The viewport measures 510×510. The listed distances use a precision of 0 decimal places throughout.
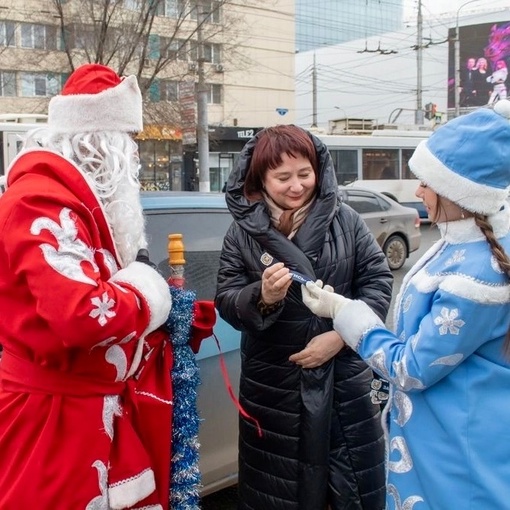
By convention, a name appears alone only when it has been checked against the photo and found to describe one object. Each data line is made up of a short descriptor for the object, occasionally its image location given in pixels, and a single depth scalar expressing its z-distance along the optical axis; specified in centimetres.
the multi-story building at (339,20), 8469
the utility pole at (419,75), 3055
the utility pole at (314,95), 4075
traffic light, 3189
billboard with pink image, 4481
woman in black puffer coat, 230
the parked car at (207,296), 314
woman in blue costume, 169
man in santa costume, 169
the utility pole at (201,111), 1516
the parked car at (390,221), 1214
